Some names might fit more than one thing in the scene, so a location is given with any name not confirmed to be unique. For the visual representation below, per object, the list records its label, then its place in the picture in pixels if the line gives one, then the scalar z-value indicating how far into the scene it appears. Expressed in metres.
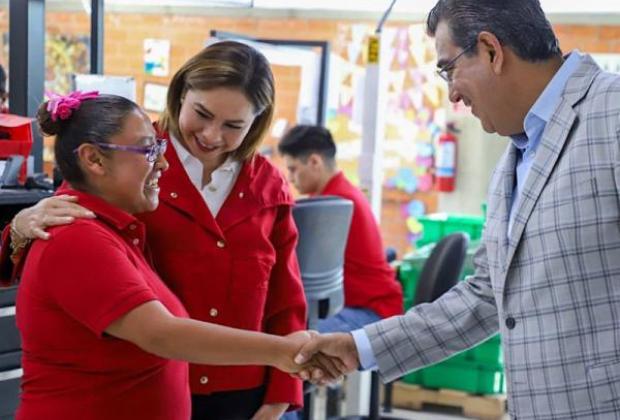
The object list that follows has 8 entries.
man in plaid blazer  1.43
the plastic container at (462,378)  4.49
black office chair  3.87
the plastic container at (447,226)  4.81
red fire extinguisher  5.71
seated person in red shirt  3.74
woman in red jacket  1.87
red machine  2.34
